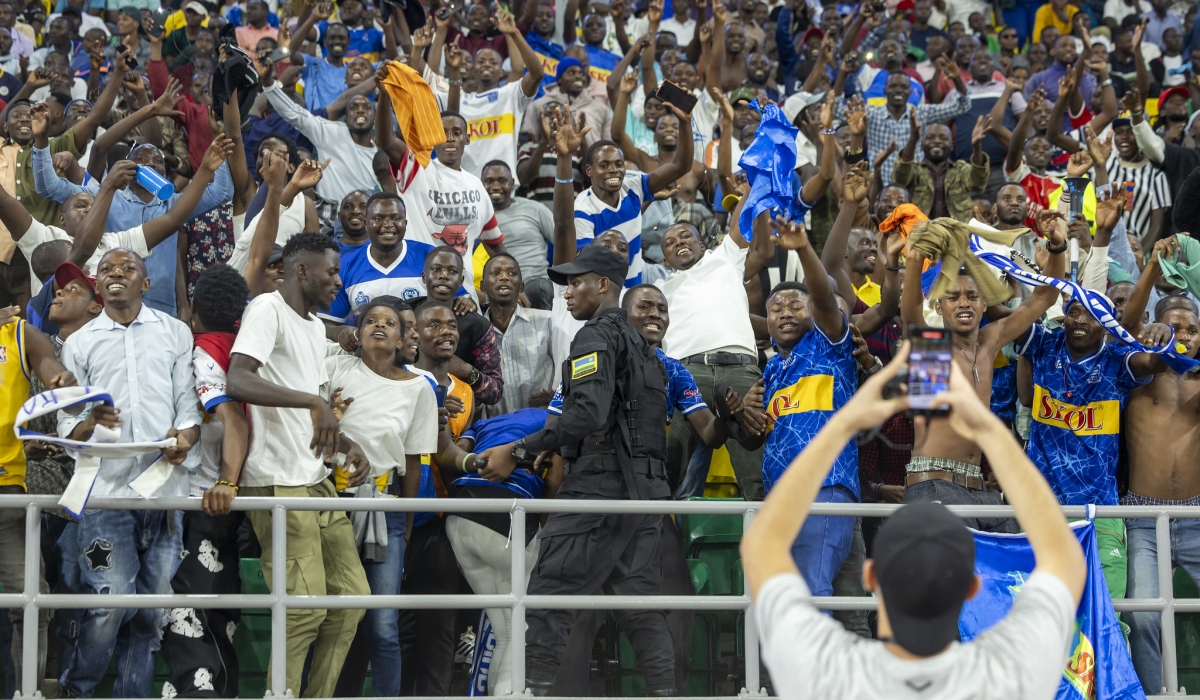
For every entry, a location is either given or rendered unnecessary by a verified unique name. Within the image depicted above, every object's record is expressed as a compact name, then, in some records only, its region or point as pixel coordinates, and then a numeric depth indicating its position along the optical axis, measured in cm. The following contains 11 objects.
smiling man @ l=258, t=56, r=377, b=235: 1964
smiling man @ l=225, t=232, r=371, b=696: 1144
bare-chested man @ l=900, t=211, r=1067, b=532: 1233
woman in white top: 1219
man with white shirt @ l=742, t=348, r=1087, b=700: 515
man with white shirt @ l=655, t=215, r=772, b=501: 1402
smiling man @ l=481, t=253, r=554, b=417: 1525
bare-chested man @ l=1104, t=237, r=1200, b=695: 1281
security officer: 1157
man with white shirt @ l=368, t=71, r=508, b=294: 1705
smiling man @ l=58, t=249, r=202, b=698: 1123
